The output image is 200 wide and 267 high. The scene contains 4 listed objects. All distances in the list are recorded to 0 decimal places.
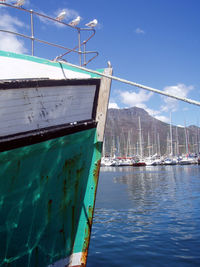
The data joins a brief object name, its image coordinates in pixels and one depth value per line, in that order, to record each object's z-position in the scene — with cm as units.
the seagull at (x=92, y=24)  515
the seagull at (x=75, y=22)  511
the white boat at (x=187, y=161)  6493
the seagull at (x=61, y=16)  509
